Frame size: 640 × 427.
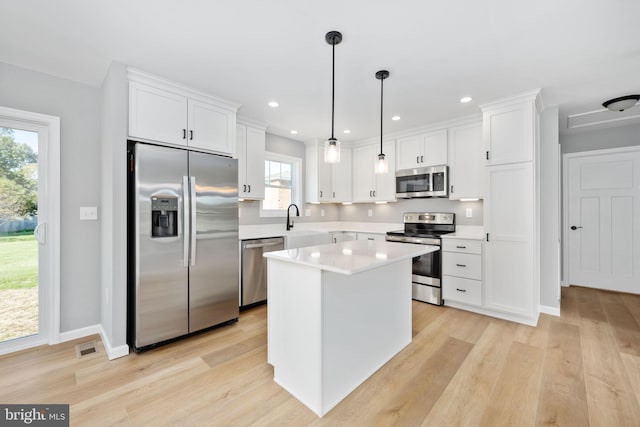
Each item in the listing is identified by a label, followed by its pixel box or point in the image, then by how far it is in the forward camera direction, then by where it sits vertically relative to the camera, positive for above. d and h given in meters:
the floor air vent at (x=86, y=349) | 2.41 -1.18
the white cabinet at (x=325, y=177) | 4.70 +0.64
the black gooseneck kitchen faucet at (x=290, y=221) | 4.38 -0.11
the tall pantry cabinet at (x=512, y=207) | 2.97 +0.07
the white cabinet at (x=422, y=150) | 3.88 +0.92
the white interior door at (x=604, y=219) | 3.95 -0.09
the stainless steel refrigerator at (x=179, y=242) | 2.41 -0.26
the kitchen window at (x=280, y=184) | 4.36 +0.50
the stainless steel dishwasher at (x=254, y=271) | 3.36 -0.69
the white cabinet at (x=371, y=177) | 4.43 +0.61
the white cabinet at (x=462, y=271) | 3.33 -0.71
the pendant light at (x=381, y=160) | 2.42 +0.47
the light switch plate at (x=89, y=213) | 2.74 +0.02
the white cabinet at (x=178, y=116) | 2.47 +0.97
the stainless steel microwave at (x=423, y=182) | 3.82 +0.45
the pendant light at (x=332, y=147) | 2.00 +0.50
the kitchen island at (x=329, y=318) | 1.73 -0.72
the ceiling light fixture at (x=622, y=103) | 2.95 +1.19
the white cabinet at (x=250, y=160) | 3.66 +0.73
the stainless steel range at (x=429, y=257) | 3.62 -0.57
